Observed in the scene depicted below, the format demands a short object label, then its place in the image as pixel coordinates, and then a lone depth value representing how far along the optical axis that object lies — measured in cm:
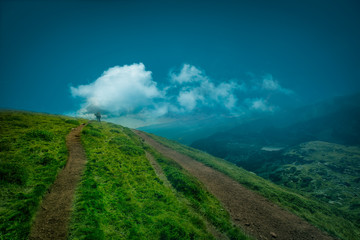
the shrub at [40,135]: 1969
